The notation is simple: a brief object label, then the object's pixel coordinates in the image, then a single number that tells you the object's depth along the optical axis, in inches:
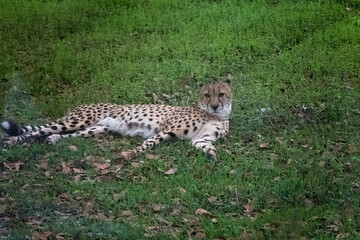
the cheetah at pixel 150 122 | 561.3
